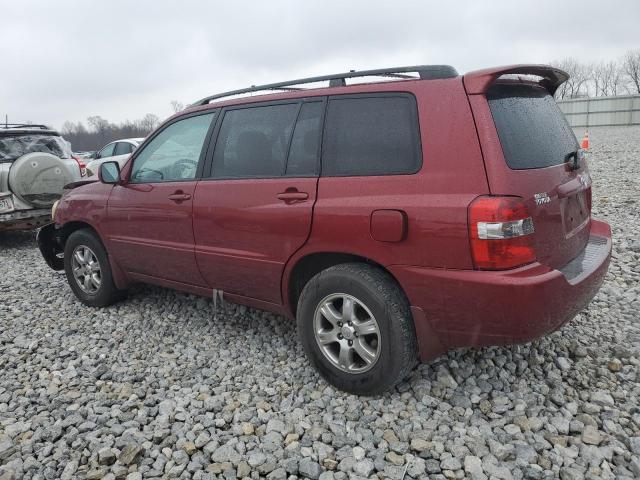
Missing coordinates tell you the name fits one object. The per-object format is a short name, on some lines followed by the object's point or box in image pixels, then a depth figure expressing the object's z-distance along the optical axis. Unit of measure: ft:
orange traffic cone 58.85
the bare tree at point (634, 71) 239.09
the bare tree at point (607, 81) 256.52
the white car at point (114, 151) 46.16
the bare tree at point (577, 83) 252.58
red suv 7.95
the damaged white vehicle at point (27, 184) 22.04
